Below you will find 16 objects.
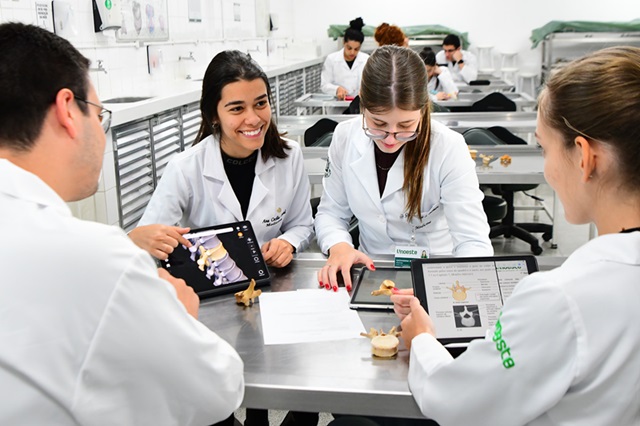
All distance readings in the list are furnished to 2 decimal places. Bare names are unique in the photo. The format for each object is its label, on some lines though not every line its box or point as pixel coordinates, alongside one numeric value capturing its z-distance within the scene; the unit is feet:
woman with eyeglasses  6.49
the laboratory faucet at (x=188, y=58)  18.88
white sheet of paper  4.70
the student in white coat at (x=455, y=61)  28.37
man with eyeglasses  2.93
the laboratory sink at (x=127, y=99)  13.53
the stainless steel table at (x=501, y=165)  10.77
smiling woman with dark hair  7.07
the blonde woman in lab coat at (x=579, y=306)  3.15
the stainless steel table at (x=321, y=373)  3.94
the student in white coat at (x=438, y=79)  21.78
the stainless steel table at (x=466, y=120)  15.15
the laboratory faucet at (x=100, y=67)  13.58
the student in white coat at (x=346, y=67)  24.39
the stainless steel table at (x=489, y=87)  24.54
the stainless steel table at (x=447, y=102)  19.63
